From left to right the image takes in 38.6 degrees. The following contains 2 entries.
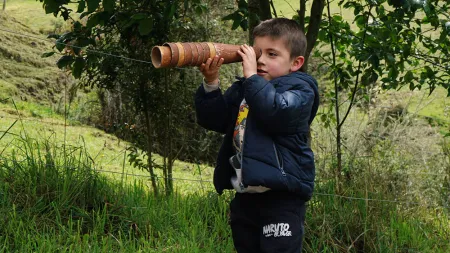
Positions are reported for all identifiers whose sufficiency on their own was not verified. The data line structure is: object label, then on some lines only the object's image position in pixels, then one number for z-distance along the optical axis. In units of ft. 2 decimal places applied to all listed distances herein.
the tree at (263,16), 14.43
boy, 8.93
